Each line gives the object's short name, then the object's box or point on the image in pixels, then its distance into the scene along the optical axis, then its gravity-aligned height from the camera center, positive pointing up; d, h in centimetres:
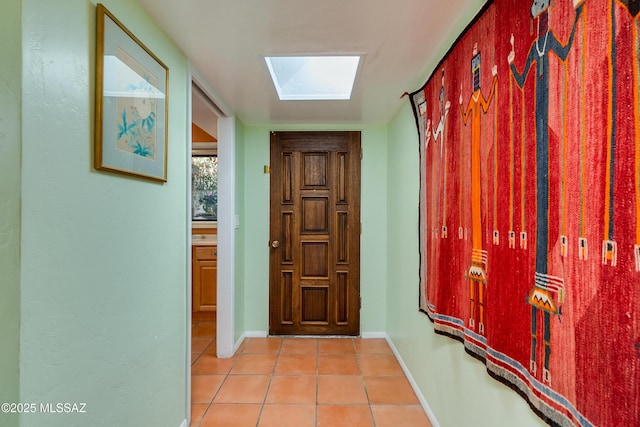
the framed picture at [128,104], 114 +45
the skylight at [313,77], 228 +105
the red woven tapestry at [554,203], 68 +3
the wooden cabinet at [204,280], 401 -88
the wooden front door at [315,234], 335 -23
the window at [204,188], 417 +32
